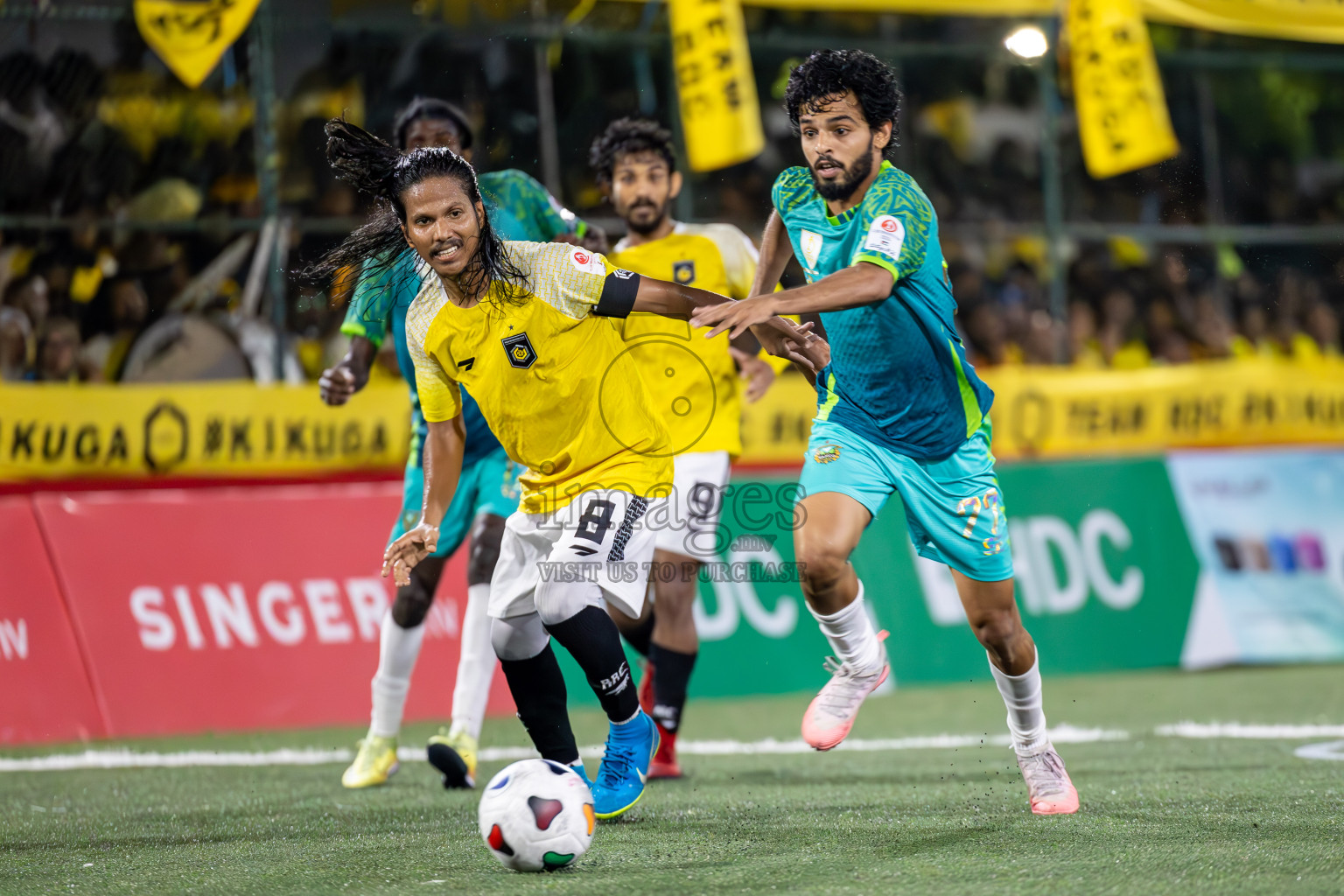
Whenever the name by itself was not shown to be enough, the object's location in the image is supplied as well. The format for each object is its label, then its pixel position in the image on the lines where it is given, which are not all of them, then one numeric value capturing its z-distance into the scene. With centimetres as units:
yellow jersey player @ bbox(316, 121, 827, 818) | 846
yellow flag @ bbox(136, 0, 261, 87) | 1755
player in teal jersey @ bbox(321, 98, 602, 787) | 1136
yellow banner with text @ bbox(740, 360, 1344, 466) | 1977
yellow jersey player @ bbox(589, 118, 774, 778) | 1173
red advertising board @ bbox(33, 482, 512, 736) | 1467
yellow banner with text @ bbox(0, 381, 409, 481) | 1625
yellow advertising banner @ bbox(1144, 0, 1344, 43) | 2198
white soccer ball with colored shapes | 733
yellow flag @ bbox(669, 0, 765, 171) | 1916
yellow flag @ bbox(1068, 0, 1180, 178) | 2128
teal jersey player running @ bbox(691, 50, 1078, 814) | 880
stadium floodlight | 2328
